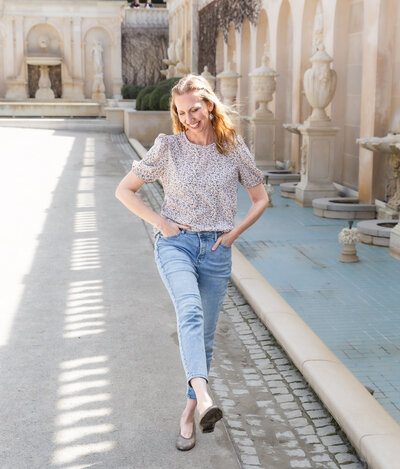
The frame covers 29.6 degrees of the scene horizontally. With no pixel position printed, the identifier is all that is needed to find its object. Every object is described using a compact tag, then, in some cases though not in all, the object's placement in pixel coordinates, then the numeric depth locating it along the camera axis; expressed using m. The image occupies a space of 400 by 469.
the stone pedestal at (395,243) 8.33
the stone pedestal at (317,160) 12.12
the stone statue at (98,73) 45.50
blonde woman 3.69
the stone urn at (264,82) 15.48
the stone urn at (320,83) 11.81
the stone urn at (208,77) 20.99
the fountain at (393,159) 8.40
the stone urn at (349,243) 8.09
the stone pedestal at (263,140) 16.23
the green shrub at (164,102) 25.02
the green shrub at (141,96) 27.12
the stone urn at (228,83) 18.33
